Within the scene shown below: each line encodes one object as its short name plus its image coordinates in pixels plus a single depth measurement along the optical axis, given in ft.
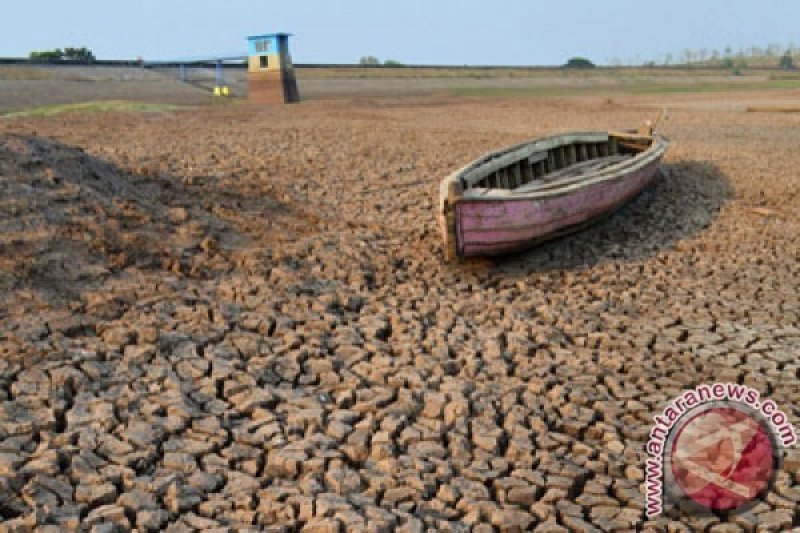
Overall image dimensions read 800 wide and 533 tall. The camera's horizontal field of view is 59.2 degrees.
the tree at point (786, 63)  304.34
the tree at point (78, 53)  148.58
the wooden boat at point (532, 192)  22.91
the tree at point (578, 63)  269.03
